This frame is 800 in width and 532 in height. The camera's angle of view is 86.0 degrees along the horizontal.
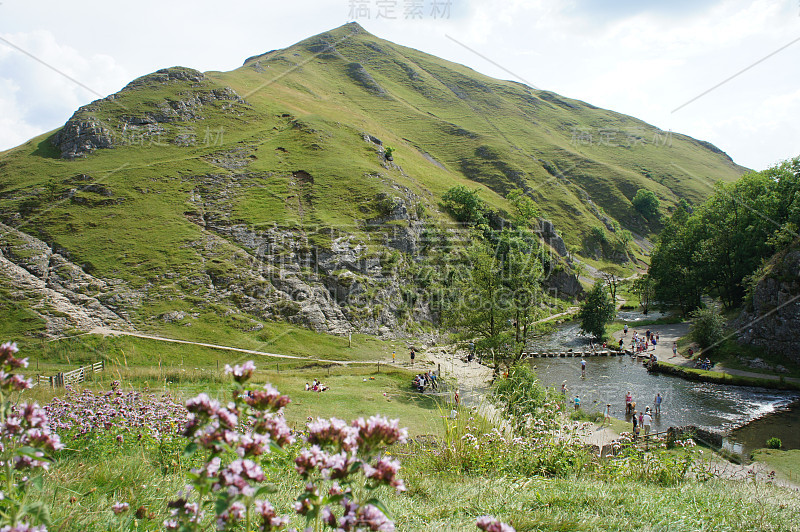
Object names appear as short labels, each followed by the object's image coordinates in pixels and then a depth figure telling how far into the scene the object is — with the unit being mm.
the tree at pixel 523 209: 96750
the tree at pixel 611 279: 92212
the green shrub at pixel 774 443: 23406
